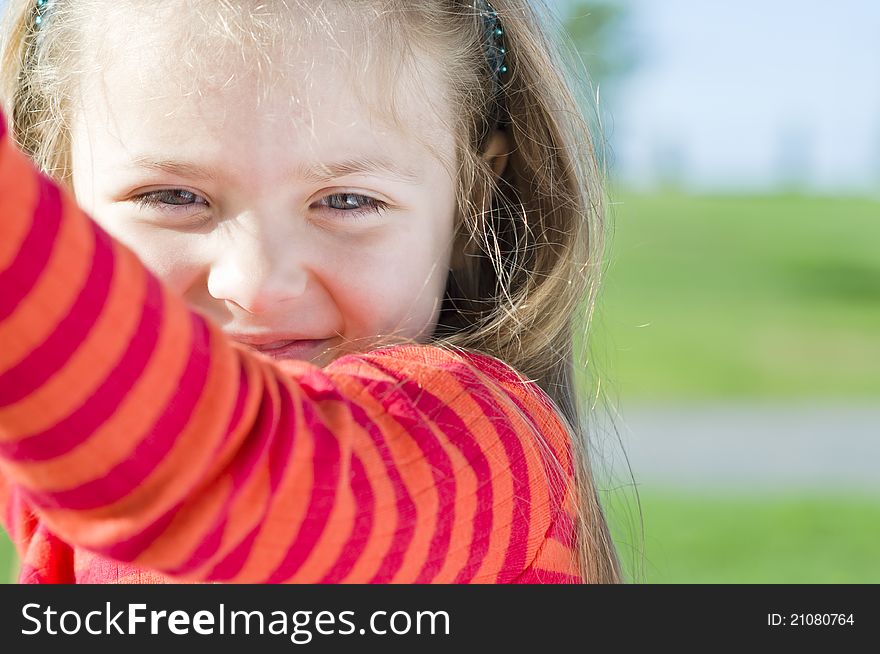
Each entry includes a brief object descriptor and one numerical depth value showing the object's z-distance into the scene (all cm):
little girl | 50
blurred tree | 1473
